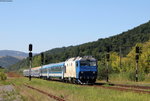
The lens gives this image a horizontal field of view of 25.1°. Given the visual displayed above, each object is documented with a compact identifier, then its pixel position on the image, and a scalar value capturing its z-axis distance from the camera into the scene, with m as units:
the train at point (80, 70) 38.91
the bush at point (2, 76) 70.72
